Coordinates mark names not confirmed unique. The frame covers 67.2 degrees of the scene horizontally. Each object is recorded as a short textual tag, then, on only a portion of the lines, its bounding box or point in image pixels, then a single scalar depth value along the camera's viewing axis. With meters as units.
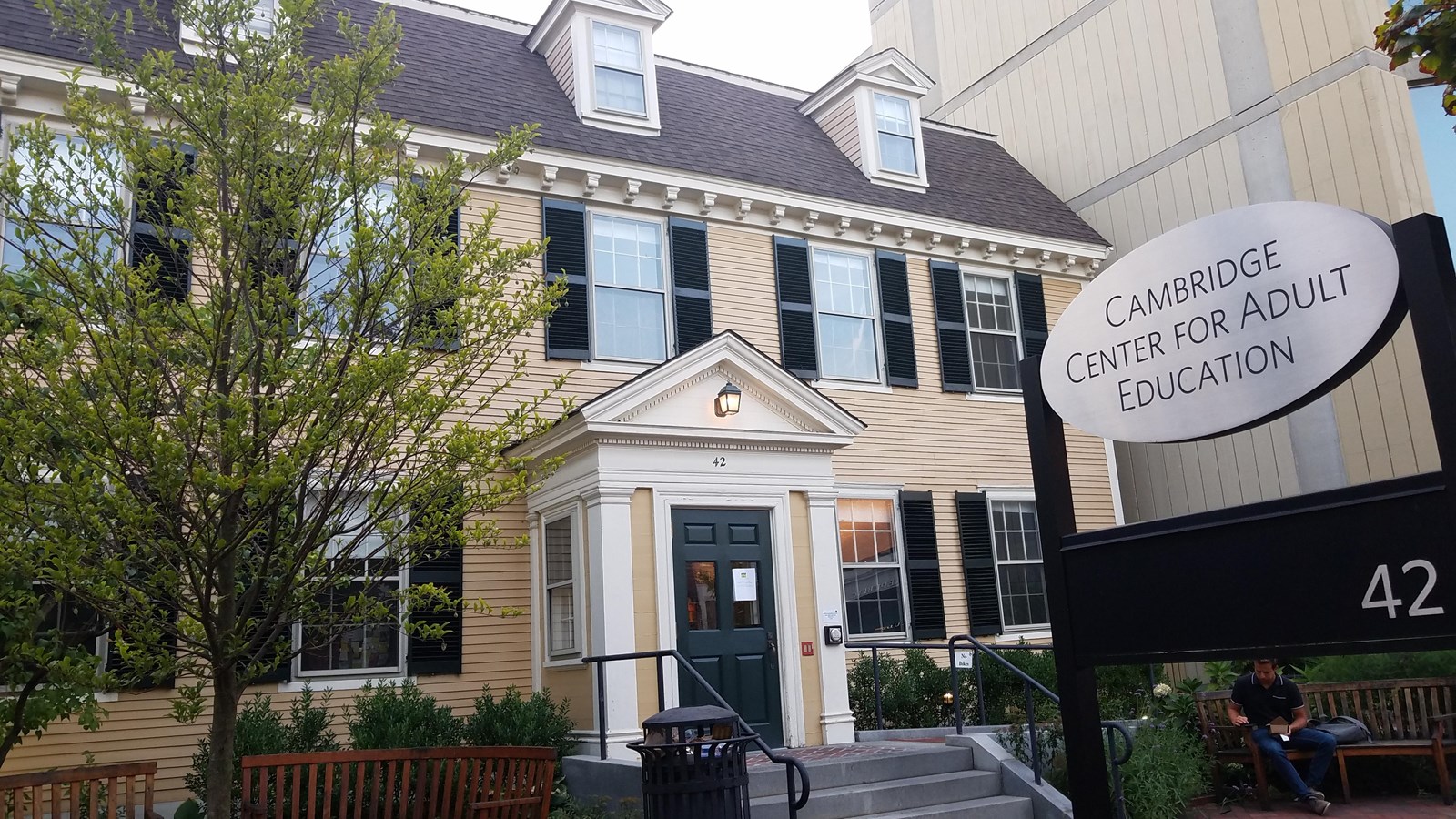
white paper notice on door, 9.81
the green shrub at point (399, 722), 8.57
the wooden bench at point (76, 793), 6.05
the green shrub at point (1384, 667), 9.99
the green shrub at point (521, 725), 8.90
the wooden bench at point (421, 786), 6.46
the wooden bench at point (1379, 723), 8.40
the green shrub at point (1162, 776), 8.02
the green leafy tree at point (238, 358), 4.78
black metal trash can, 6.29
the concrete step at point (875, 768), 8.00
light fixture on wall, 9.77
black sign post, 2.78
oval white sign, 2.99
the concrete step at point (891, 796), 7.73
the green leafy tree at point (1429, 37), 4.36
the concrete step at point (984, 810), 8.02
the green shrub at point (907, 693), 10.97
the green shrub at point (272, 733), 8.17
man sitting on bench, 8.32
